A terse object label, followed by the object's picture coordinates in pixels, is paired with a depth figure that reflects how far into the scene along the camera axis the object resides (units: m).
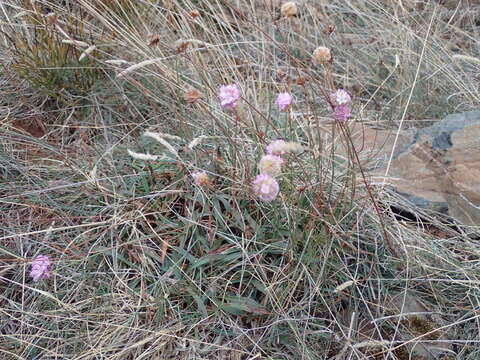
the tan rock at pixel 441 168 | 0.68
